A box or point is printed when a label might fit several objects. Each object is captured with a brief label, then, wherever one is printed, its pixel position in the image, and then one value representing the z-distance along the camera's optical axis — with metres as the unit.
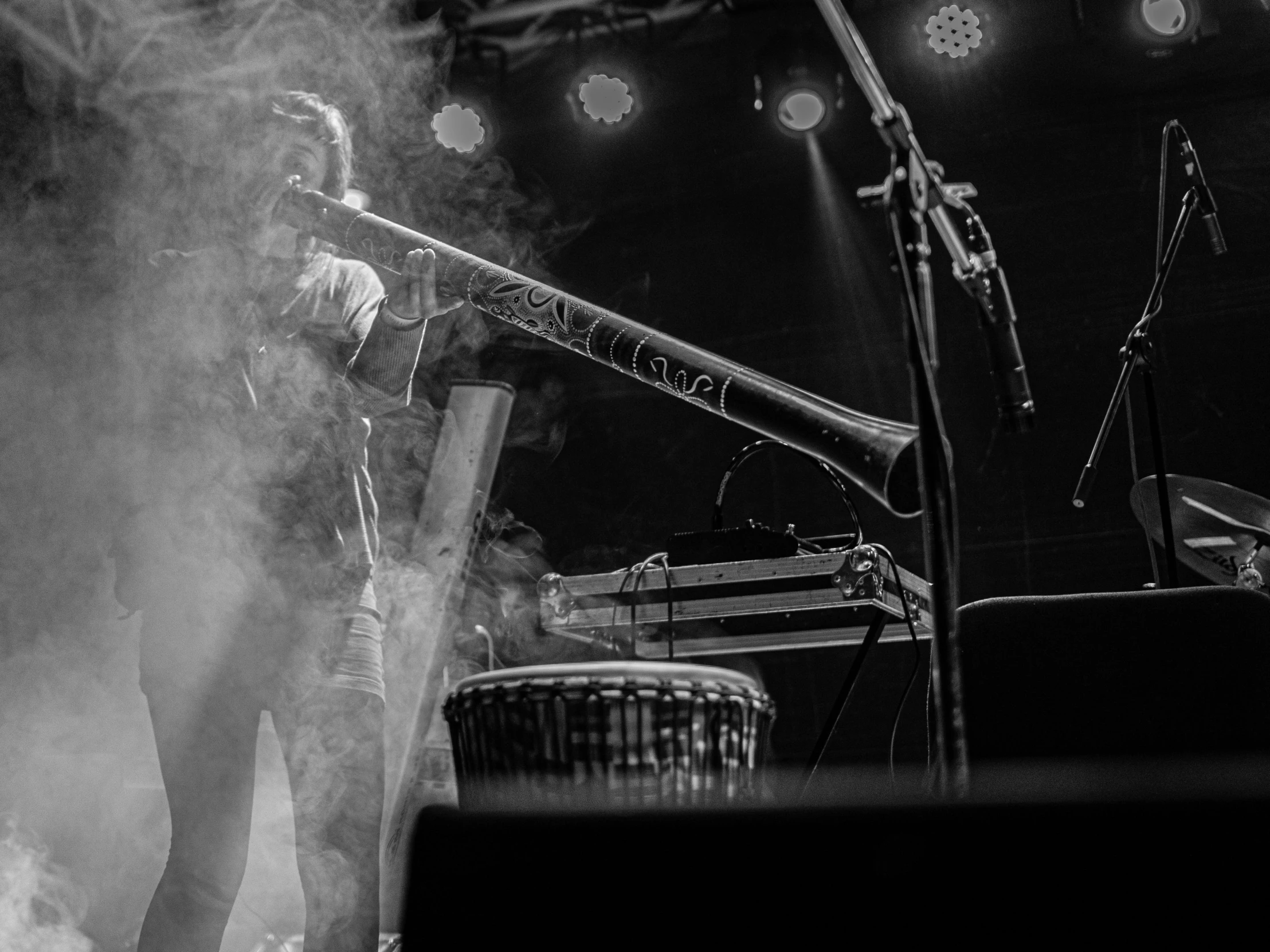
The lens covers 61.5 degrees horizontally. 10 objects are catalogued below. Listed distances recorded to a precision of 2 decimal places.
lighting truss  5.08
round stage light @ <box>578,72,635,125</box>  5.07
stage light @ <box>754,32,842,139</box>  4.73
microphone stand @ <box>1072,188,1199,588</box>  2.98
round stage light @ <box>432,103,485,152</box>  5.04
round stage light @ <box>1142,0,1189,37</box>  4.48
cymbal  3.18
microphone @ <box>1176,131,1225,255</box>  3.11
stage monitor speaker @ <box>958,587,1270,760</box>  1.62
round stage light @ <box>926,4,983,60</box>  4.75
